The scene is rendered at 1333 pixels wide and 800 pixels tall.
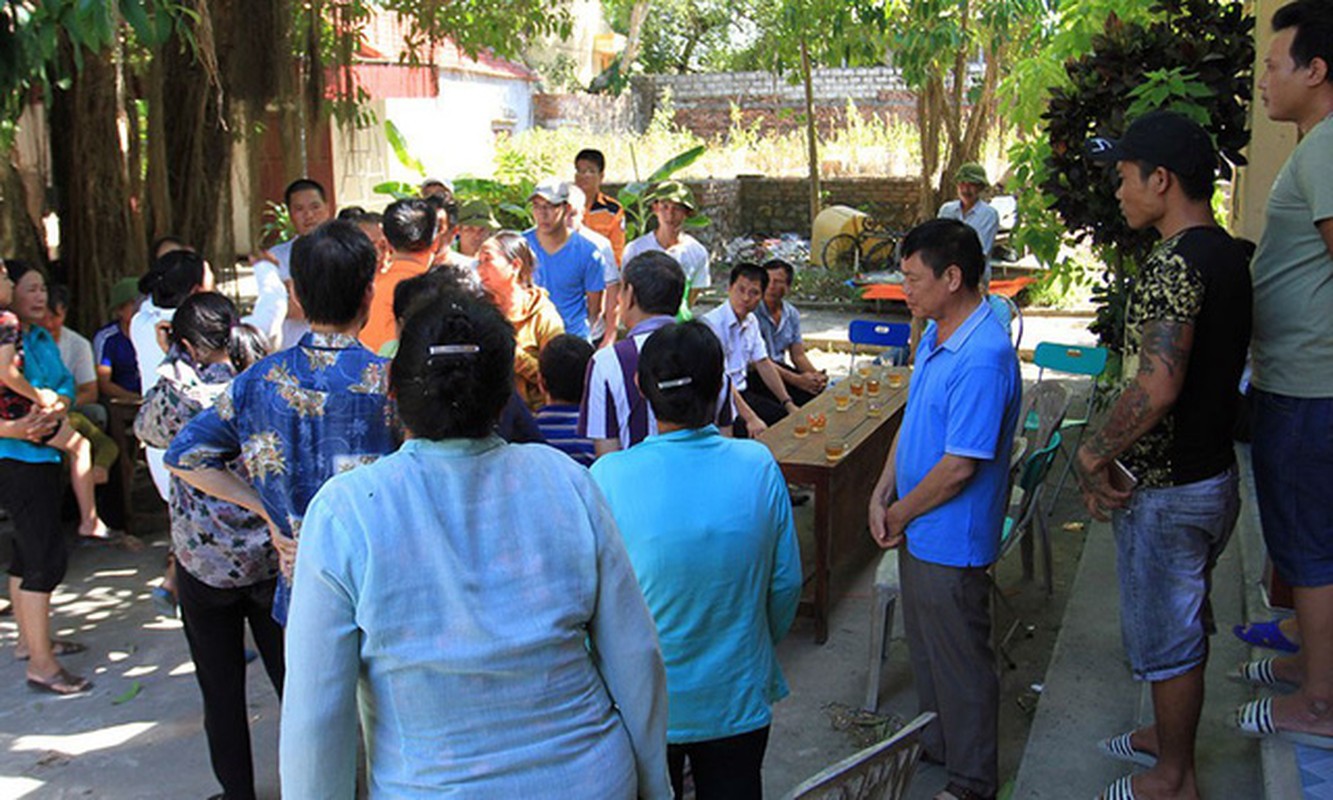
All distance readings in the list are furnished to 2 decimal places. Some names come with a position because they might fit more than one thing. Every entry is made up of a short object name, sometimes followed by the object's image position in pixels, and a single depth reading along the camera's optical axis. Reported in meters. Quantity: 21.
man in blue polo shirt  3.29
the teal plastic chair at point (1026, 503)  4.65
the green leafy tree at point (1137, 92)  5.02
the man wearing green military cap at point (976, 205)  8.74
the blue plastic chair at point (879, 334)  7.54
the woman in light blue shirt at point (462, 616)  1.67
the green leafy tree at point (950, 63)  10.48
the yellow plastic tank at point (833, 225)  15.10
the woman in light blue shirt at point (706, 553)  2.52
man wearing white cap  6.51
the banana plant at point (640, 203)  12.58
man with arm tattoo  2.85
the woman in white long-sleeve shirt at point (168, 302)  4.52
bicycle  14.85
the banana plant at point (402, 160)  10.98
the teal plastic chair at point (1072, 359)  6.04
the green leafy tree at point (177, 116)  7.09
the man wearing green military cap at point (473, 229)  6.50
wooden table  5.05
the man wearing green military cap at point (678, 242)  7.17
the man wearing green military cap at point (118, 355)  6.38
